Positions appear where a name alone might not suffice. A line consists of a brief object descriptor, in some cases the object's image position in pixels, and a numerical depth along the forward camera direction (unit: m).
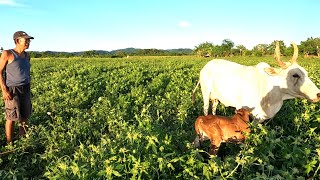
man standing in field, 4.34
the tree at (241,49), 66.00
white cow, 3.91
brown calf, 3.18
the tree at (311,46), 61.94
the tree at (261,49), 54.66
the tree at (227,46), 71.22
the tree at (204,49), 72.62
